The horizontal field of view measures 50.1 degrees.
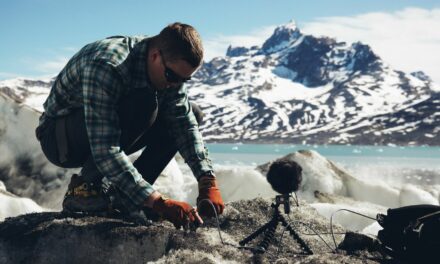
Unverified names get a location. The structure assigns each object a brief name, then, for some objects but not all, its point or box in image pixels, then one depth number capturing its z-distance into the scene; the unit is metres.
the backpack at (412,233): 2.55
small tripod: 2.96
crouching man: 2.80
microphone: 3.02
